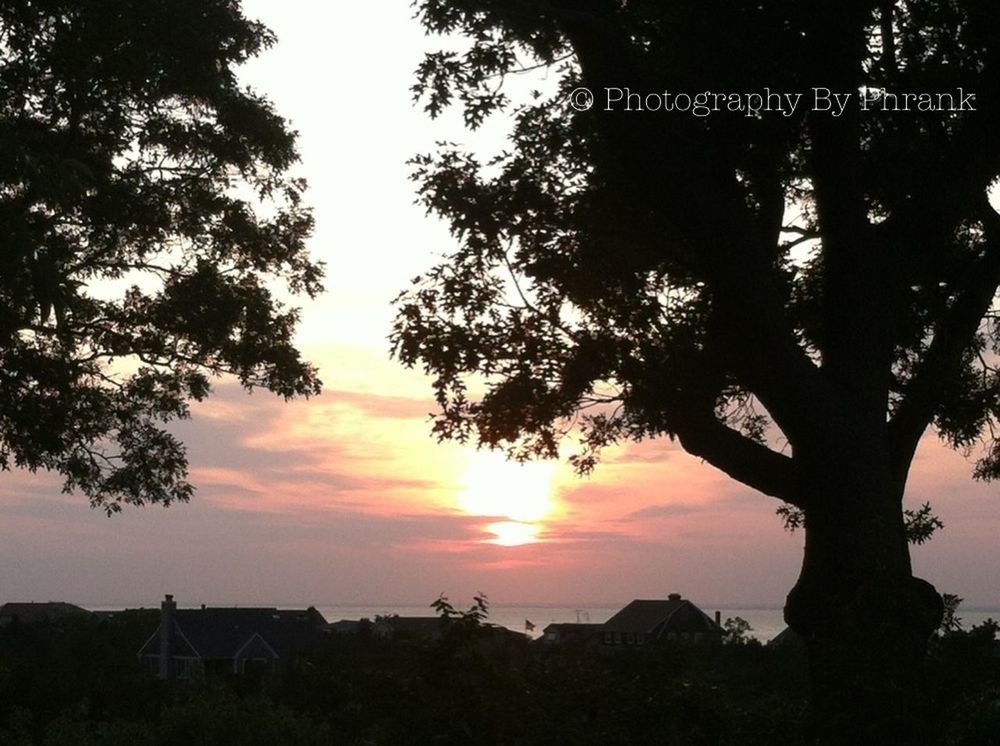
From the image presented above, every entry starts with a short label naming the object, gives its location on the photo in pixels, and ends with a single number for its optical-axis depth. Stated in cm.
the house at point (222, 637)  8769
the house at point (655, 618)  8831
